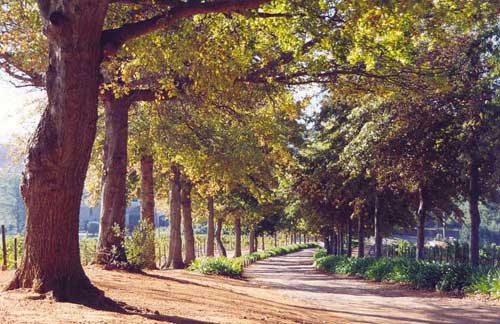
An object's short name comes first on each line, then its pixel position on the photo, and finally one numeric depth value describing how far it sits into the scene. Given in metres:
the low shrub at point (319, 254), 45.36
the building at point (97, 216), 158.75
